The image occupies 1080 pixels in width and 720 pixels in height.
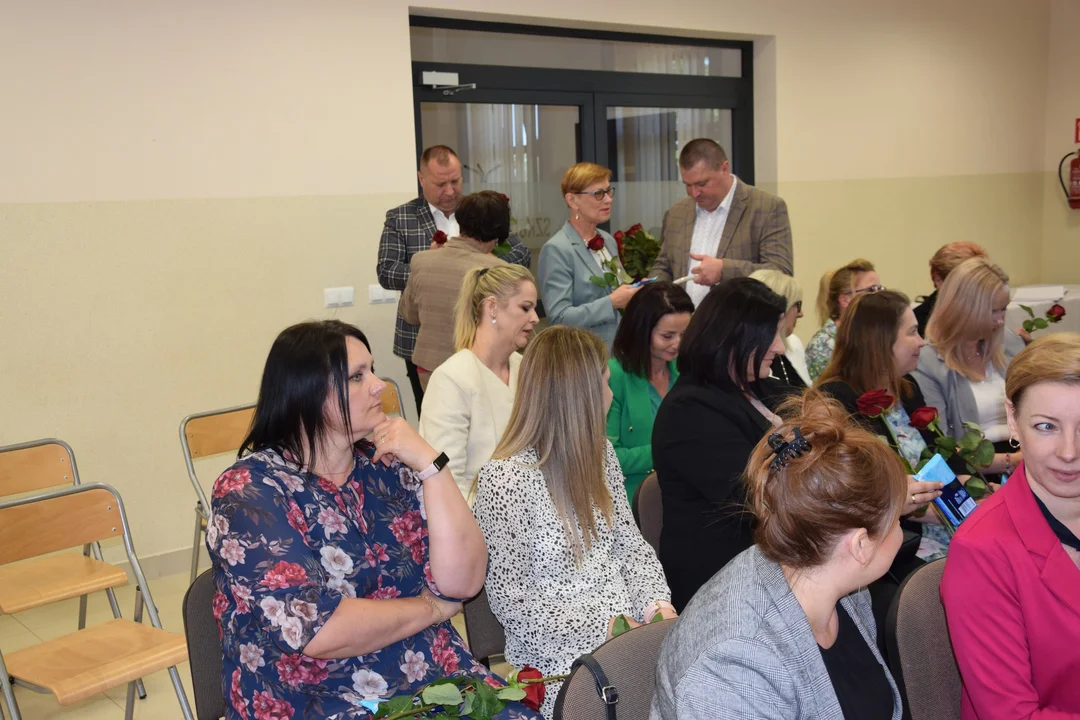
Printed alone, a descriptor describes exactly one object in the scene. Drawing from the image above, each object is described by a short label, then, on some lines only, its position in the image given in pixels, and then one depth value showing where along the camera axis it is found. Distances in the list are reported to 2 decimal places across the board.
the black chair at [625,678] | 1.64
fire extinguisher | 8.49
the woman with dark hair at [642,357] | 3.37
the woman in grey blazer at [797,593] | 1.43
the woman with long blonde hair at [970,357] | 3.40
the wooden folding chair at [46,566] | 3.07
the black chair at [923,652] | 1.85
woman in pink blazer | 1.68
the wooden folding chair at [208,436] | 3.71
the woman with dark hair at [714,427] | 2.54
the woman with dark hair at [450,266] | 4.18
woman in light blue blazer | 4.43
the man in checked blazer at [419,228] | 4.88
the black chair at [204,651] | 2.04
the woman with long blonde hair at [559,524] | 2.23
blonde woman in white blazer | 3.07
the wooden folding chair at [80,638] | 2.49
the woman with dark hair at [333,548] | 1.84
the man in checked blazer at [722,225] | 4.71
